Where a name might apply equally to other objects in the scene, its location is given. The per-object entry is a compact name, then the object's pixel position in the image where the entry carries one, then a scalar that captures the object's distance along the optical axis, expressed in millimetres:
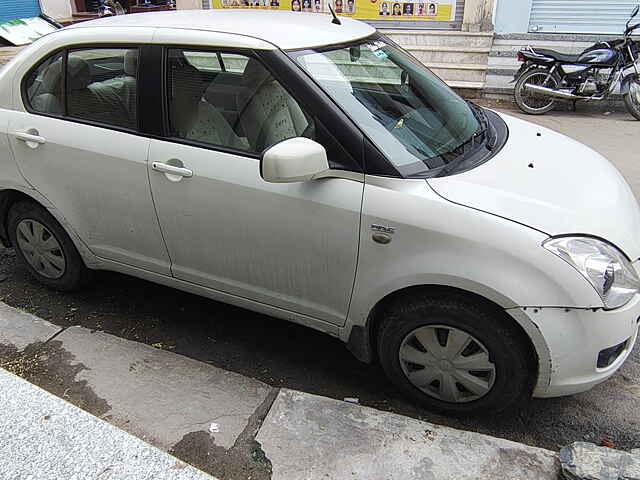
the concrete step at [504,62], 8719
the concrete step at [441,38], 8984
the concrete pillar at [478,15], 8875
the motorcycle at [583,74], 7488
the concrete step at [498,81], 8577
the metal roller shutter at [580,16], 8273
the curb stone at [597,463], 1998
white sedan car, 2154
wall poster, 9289
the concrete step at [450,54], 8914
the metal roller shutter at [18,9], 12703
